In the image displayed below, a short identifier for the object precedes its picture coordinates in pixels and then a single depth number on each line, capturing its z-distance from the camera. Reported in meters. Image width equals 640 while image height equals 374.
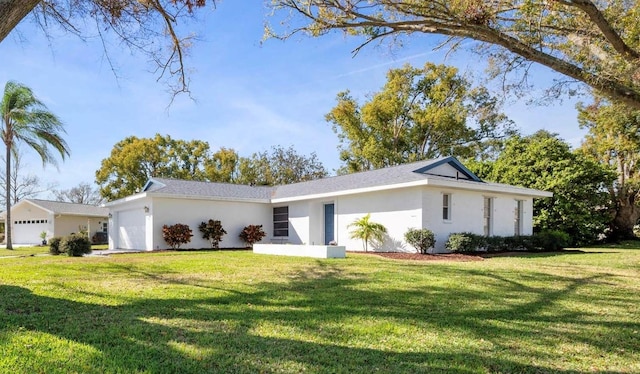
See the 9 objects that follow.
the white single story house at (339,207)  16.45
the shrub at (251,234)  21.41
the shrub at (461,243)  15.55
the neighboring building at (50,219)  31.50
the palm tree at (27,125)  20.56
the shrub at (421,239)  15.30
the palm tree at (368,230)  17.08
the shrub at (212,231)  20.17
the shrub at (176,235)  18.88
